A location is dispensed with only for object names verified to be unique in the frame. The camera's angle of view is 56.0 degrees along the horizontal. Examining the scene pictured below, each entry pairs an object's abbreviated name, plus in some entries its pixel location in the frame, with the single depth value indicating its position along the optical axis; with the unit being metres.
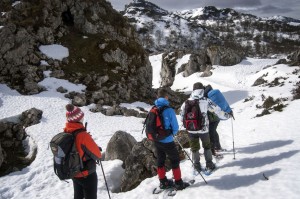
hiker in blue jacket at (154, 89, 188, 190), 8.12
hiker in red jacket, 6.63
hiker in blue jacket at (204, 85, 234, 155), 10.55
